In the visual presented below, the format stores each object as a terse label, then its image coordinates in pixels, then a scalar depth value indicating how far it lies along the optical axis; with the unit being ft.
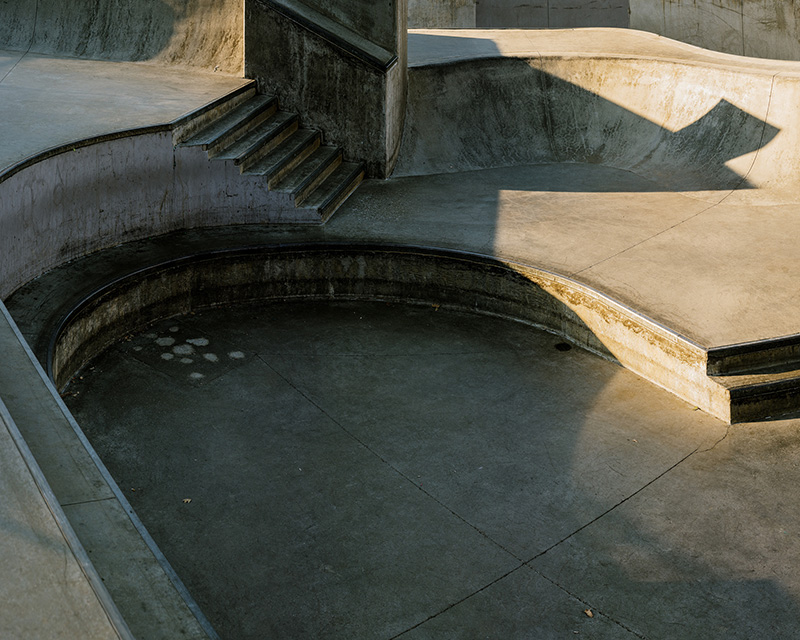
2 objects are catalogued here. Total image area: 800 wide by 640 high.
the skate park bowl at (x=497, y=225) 22.71
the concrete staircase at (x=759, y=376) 21.75
